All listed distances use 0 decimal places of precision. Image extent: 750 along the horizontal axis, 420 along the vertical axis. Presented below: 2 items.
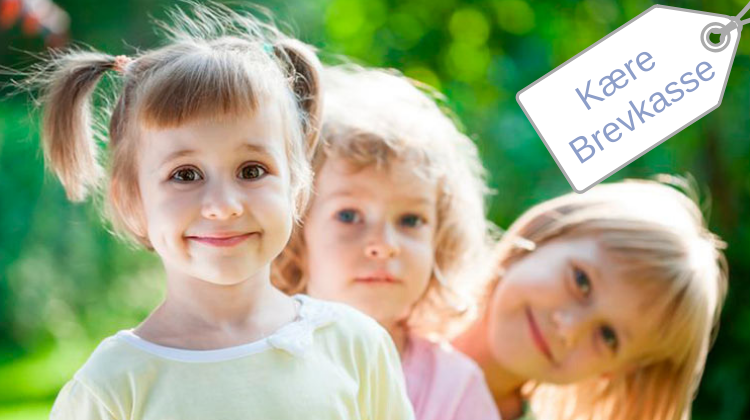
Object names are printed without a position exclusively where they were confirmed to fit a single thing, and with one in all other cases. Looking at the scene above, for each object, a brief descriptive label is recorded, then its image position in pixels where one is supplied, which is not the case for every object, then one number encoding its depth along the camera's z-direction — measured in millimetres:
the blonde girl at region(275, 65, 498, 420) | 2197
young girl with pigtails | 1471
